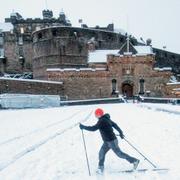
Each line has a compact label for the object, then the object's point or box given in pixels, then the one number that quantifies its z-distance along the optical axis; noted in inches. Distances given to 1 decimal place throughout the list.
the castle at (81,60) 1964.8
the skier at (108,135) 305.3
